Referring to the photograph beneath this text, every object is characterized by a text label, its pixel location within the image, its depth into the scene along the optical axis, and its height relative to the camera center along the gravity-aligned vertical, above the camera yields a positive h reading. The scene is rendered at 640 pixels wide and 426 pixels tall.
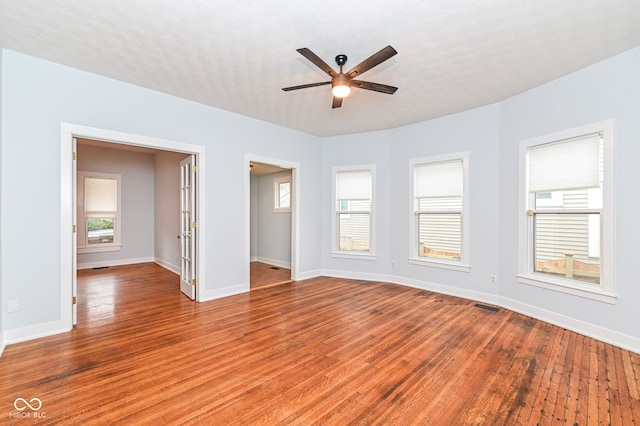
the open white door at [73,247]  3.25 -0.41
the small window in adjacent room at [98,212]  6.76 -0.01
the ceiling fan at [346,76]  2.35 +1.30
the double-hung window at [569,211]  3.03 +0.01
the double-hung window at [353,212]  5.70 +0.00
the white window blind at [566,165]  3.17 +0.58
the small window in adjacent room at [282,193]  7.19 +0.49
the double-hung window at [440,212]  4.59 +0.00
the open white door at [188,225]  4.30 -0.21
